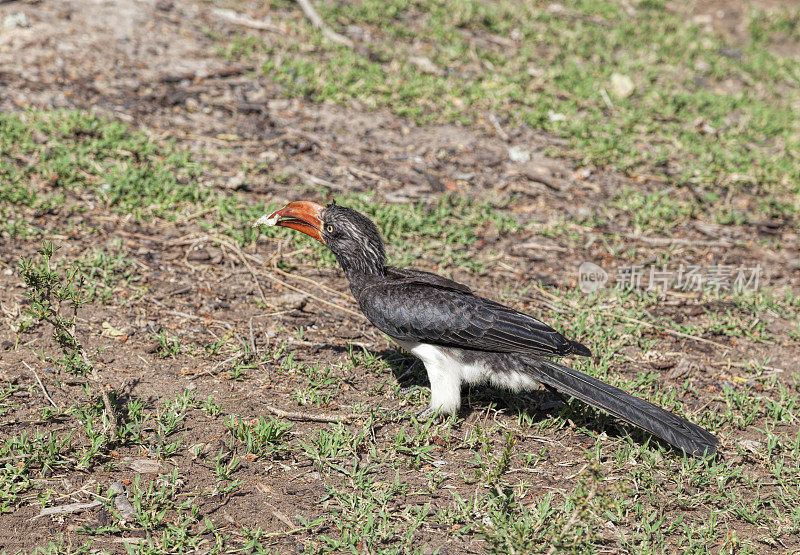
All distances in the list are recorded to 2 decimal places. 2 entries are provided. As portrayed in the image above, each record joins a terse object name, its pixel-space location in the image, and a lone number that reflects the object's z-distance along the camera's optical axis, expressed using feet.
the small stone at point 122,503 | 29.27
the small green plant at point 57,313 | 30.04
